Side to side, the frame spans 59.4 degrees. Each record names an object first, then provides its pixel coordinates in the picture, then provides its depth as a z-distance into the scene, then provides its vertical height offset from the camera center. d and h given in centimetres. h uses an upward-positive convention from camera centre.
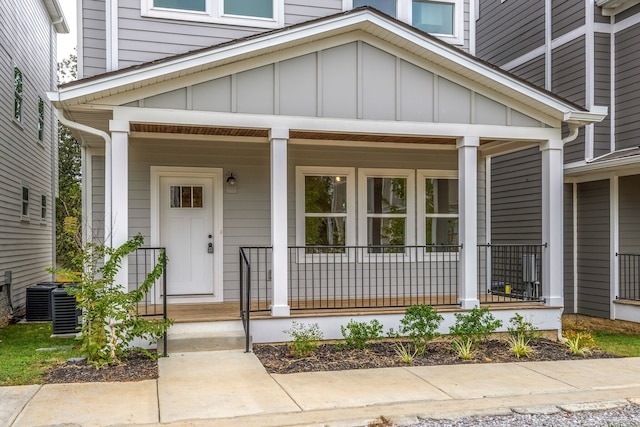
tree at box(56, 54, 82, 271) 1783 +163
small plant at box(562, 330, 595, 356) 700 -161
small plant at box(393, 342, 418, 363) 641 -161
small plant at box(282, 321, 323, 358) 650 -145
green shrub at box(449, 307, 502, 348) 696 -136
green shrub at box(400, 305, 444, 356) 682 -129
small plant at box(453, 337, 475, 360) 661 -157
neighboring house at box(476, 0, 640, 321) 985 +112
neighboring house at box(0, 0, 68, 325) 1056 +161
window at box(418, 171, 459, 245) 933 +18
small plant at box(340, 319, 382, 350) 685 -142
